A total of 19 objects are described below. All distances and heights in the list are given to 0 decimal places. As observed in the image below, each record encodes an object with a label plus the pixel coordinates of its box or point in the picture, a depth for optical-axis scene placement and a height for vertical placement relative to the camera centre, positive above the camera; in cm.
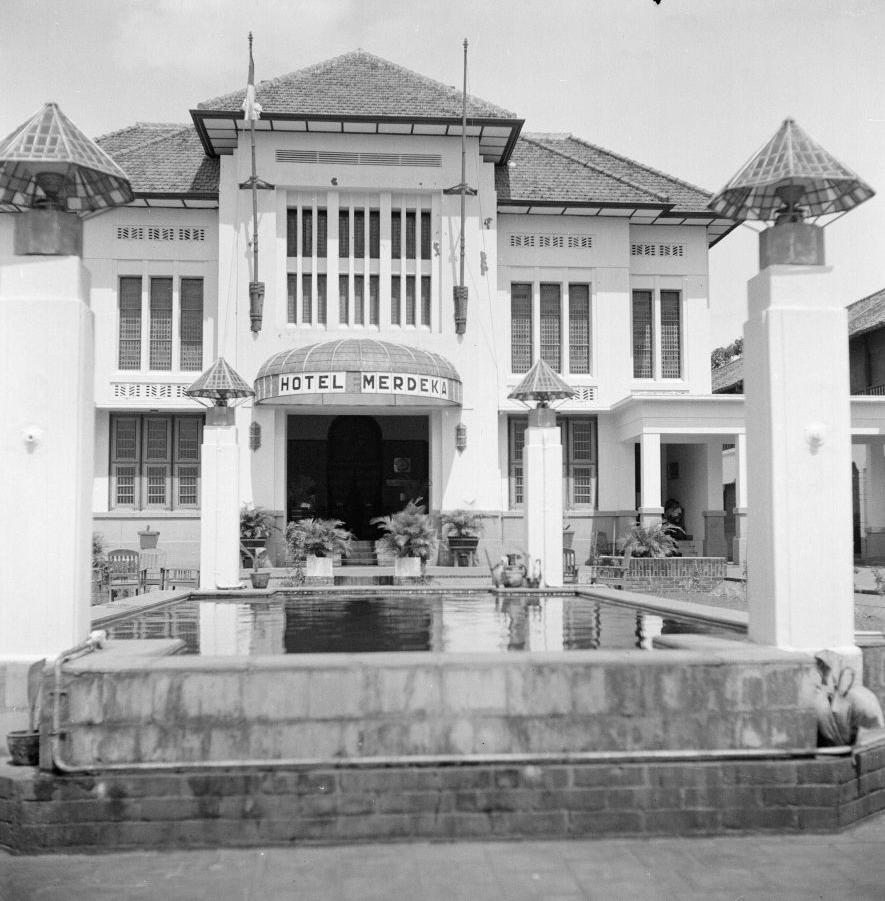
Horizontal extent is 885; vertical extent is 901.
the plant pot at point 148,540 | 2420 -55
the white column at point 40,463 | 763 +43
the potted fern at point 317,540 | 2212 -53
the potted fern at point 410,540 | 2105 -53
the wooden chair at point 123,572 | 1842 -110
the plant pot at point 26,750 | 691 -161
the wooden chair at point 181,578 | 2042 -131
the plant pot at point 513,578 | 1653 -105
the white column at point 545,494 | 1653 +35
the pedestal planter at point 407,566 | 2089 -106
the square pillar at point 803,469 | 796 +35
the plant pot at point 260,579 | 1709 -107
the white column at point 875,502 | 2969 +32
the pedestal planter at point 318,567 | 2041 -105
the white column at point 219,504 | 1595 +20
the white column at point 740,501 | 2544 +31
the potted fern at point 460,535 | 2447 -49
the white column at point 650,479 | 2480 +87
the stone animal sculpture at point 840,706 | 718 -141
